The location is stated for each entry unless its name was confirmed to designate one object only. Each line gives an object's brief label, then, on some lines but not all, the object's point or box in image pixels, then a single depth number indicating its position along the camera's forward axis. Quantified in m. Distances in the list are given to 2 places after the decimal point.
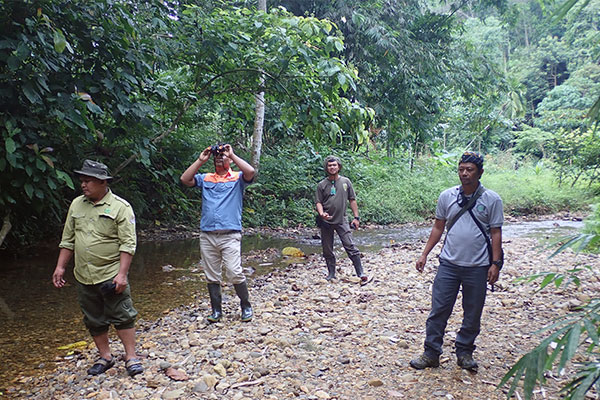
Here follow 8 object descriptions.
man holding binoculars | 5.21
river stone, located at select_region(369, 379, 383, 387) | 3.81
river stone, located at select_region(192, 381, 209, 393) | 3.72
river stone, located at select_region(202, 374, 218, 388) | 3.82
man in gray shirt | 3.90
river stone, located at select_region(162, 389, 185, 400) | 3.62
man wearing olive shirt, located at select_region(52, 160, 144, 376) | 3.97
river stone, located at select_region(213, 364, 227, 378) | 4.00
